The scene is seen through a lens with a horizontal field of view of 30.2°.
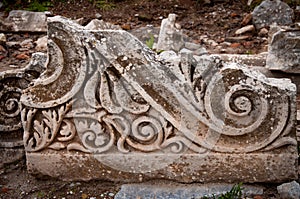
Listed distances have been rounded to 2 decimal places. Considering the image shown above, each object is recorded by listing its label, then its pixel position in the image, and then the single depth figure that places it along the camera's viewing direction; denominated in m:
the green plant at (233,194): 3.07
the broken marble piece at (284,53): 4.71
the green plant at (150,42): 5.90
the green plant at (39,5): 7.87
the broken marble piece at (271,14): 6.91
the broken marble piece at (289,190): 3.07
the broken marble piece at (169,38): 5.59
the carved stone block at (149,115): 3.13
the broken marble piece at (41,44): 6.45
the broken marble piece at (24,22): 6.99
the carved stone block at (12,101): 3.63
